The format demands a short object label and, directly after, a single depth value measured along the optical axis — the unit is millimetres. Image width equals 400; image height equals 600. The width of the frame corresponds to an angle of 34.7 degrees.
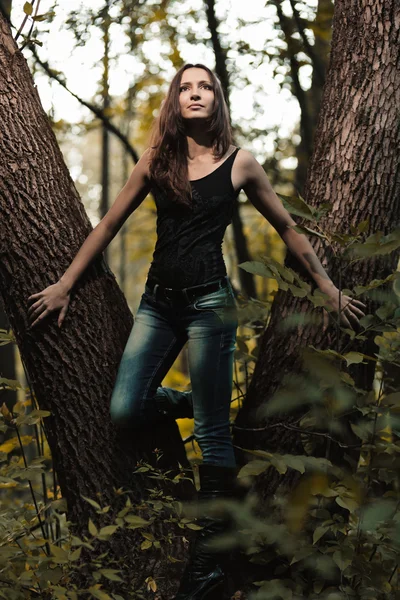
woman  2848
